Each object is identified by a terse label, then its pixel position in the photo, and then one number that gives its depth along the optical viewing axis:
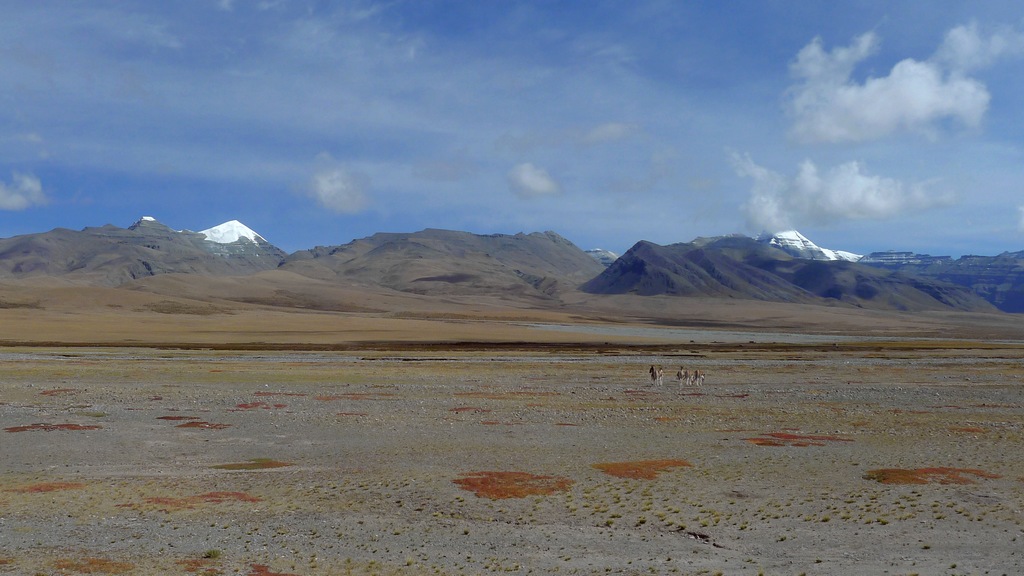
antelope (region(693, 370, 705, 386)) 46.62
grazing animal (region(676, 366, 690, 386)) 46.34
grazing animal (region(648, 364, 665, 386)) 45.94
